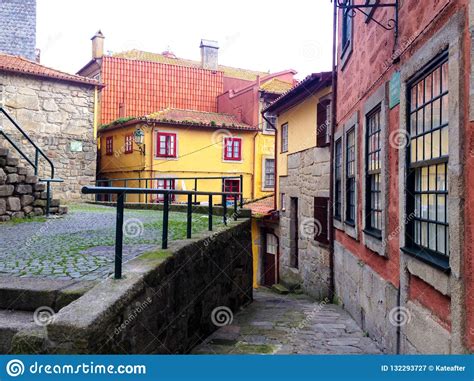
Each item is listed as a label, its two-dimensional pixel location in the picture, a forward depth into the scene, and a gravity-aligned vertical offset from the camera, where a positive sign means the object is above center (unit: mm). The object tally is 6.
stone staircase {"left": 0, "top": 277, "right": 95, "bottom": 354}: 3375 -818
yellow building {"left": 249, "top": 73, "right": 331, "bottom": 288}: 11031 +45
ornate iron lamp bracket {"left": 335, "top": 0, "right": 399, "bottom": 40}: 5464 +2071
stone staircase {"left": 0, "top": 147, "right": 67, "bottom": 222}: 8820 +27
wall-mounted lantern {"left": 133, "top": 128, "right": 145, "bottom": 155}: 21062 +2485
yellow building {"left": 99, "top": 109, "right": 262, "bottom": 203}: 23812 +2298
